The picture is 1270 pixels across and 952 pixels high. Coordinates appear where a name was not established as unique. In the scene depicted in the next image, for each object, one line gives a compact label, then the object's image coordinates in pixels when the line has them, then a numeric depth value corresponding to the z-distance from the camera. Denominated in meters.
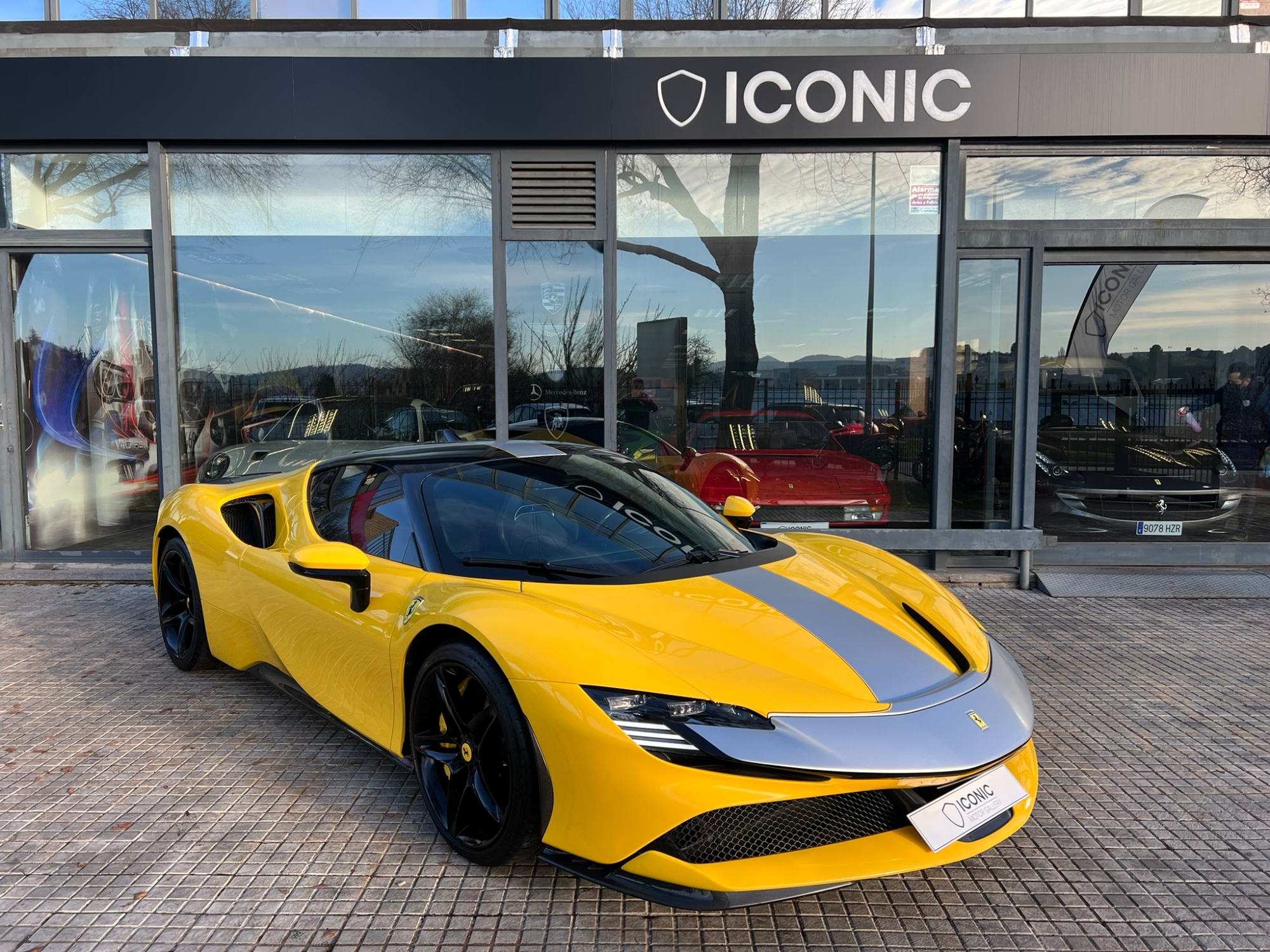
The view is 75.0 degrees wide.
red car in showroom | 6.94
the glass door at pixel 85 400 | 7.04
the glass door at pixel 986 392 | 6.75
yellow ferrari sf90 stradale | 2.08
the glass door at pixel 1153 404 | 6.87
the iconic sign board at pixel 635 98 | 6.34
